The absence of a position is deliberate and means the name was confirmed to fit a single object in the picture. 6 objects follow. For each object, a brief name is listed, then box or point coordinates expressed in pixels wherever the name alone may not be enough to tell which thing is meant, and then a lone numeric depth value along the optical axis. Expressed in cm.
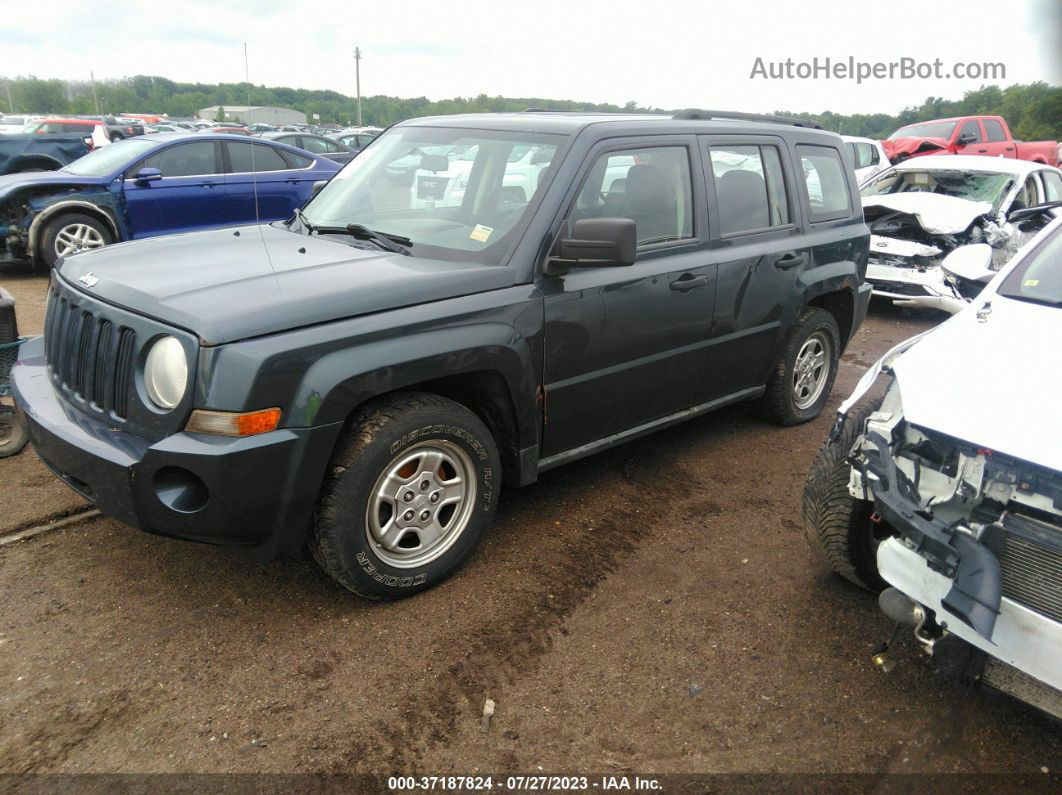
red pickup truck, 1675
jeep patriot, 276
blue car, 870
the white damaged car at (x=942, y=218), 859
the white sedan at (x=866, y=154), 1459
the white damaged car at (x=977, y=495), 229
